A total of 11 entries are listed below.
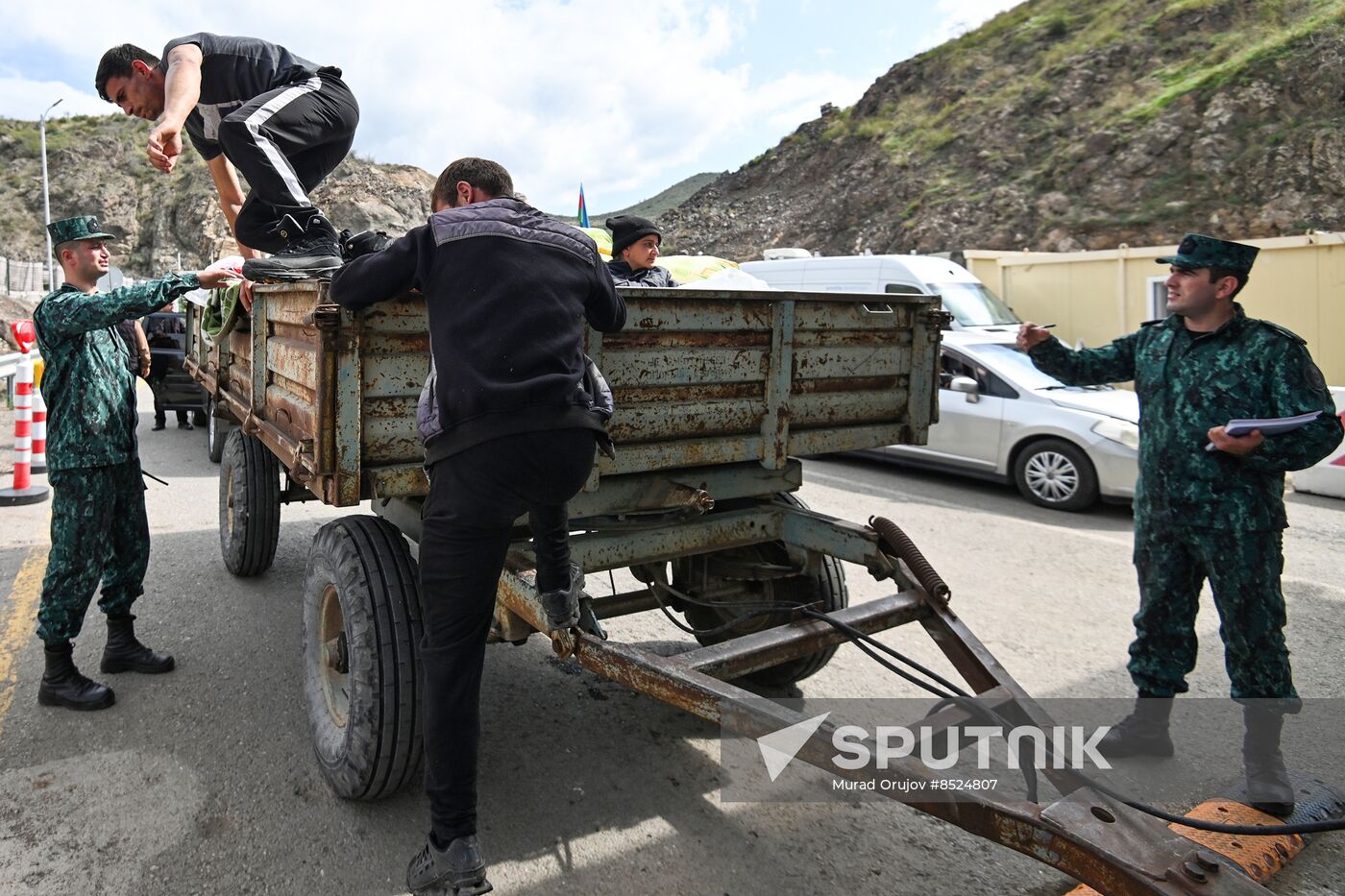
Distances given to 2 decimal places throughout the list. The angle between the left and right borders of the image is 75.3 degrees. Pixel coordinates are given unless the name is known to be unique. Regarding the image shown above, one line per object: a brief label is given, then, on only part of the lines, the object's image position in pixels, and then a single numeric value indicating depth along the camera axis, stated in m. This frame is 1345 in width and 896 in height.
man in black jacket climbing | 2.28
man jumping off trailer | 3.66
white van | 11.05
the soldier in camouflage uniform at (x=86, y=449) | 3.59
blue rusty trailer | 2.53
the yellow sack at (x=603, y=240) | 5.95
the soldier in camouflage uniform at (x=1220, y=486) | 2.97
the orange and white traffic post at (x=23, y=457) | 7.21
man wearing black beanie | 4.84
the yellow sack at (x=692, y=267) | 5.52
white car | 7.75
